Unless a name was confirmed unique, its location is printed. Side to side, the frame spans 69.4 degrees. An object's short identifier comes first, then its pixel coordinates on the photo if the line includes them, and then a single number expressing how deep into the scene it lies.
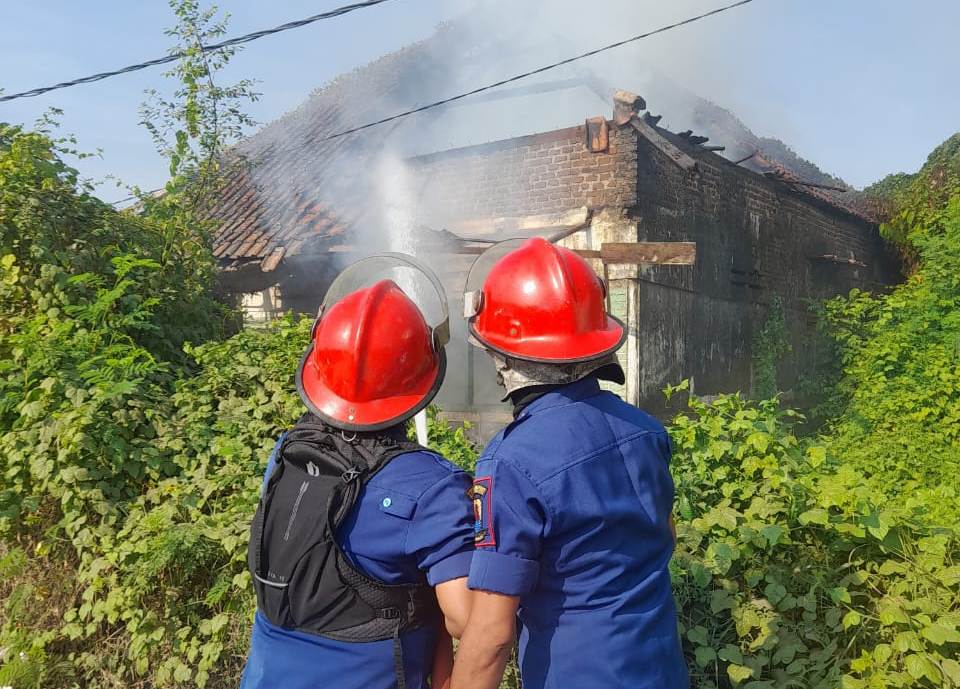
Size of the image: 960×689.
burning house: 8.54
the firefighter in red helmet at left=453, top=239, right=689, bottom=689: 1.63
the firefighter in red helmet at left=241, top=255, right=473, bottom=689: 1.74
